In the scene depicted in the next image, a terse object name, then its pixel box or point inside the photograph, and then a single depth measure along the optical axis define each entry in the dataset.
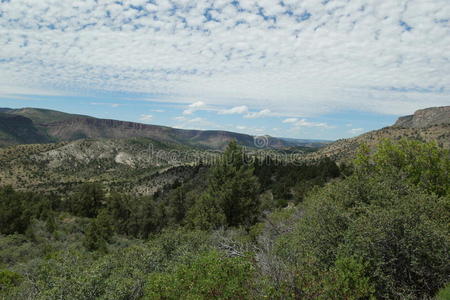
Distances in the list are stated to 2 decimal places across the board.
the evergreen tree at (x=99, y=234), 28.82
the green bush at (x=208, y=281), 7.05
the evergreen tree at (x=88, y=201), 55.84
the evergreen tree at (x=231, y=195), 27.14
